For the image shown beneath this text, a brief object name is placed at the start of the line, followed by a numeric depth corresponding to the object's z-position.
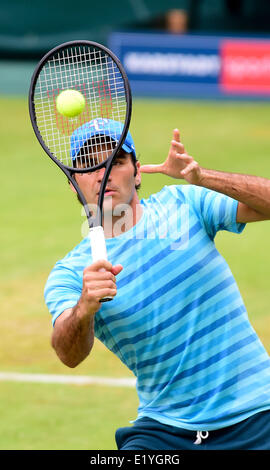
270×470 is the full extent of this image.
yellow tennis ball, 10.27
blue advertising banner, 43.59
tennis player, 9.02
